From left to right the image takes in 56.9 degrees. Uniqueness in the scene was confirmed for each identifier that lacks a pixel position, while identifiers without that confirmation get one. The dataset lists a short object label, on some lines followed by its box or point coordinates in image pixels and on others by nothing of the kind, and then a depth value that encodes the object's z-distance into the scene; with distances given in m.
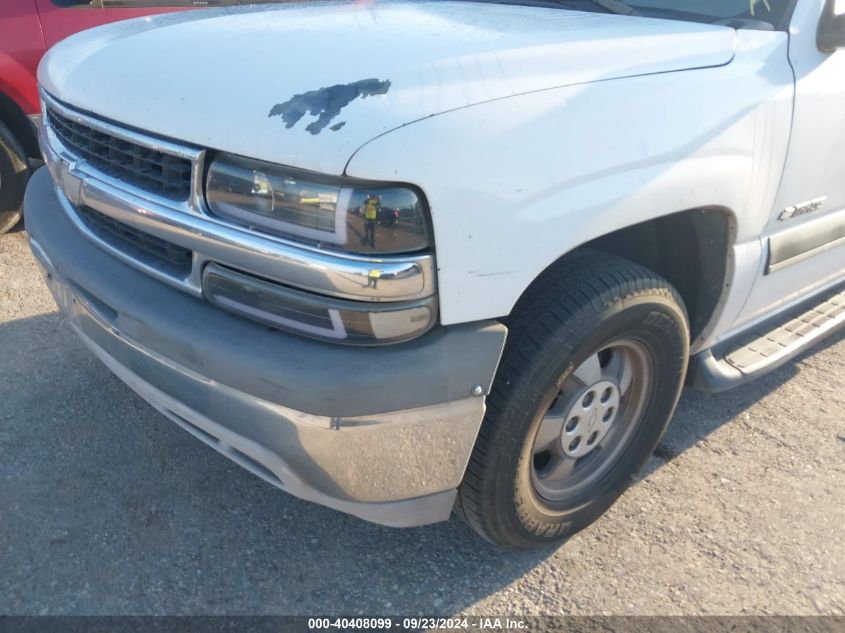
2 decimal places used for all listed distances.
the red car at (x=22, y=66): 4.60
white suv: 1.74
